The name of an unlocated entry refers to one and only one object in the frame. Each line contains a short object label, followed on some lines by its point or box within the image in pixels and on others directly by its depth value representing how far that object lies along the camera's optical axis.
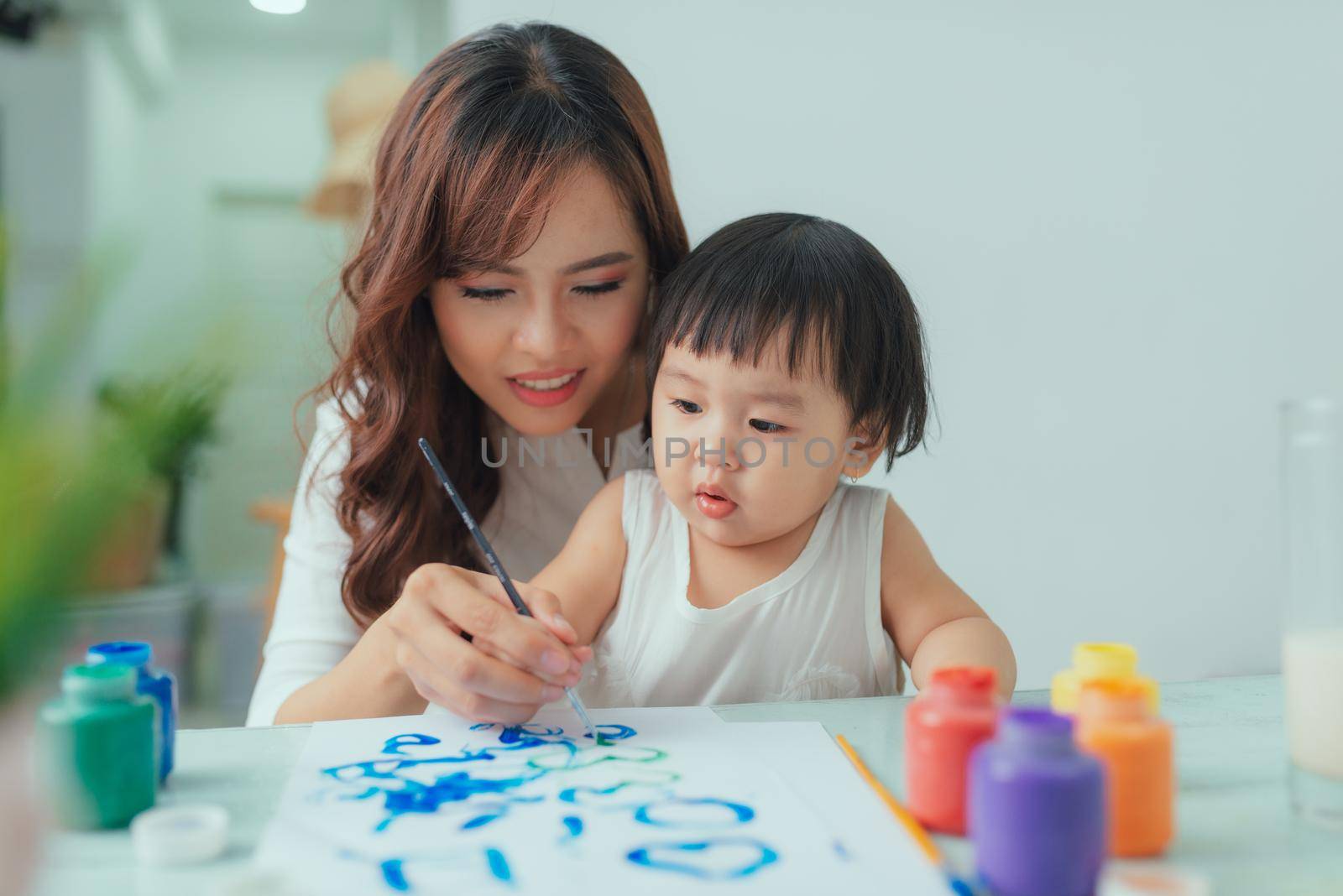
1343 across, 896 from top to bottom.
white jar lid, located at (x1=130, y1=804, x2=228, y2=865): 0.70
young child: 1.19
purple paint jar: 0.61
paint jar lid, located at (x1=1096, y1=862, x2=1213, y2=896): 0.62
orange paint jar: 0.69
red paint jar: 0.73
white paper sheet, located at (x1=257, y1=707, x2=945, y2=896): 0.68
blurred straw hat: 2.98
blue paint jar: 0.82
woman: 1.35
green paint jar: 0.73
